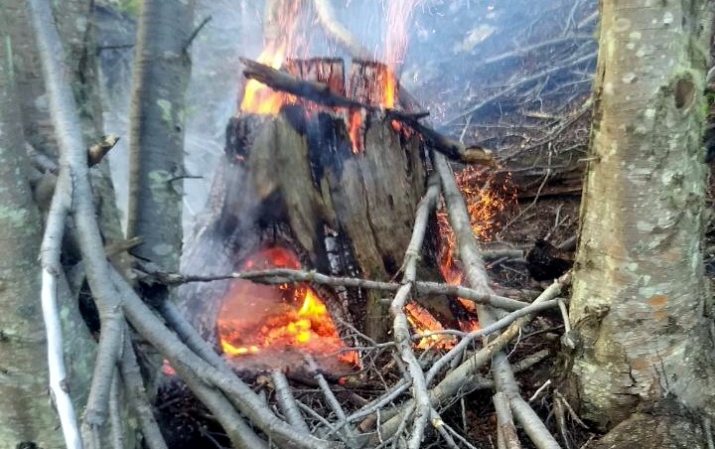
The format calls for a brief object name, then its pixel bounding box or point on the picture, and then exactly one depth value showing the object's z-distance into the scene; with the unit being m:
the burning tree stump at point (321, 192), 3.38
